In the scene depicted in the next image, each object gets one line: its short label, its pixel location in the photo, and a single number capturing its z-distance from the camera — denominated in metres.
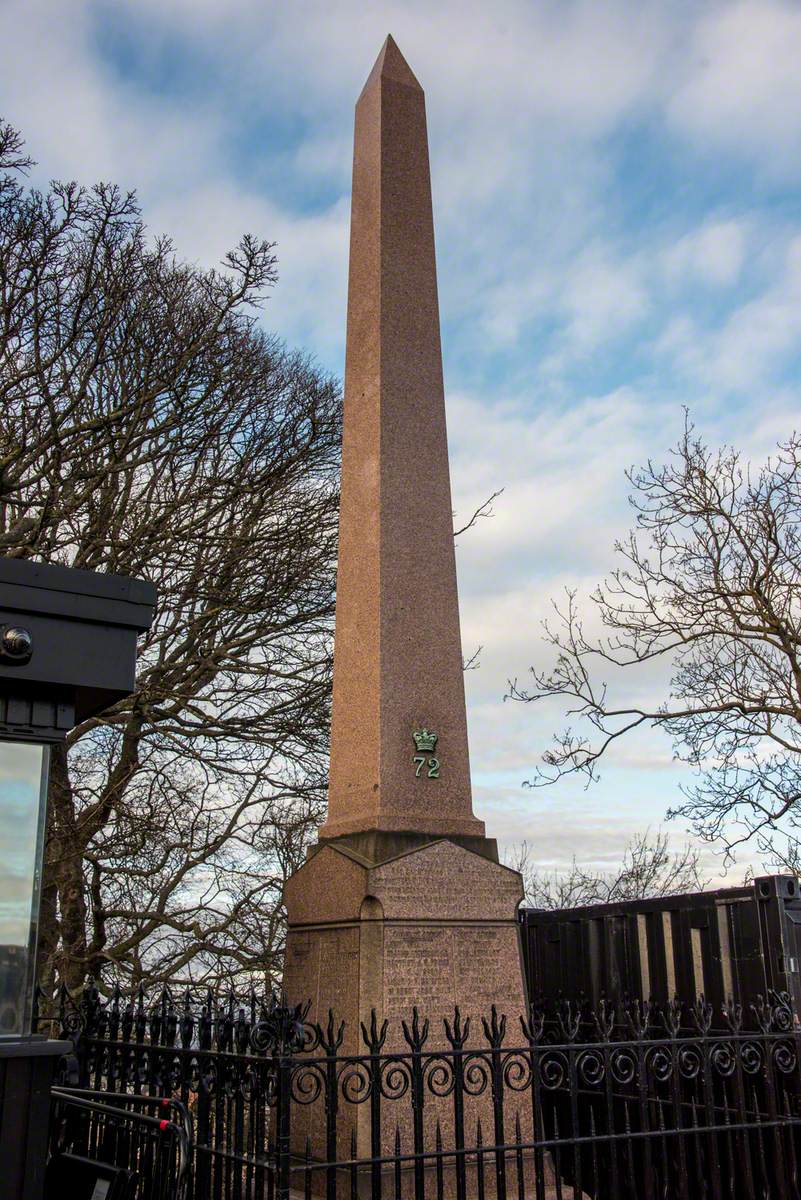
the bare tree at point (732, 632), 12.77
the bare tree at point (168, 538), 11.09
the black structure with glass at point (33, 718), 4.43
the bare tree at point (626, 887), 22.91
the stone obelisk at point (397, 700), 6.53
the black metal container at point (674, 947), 6.92
